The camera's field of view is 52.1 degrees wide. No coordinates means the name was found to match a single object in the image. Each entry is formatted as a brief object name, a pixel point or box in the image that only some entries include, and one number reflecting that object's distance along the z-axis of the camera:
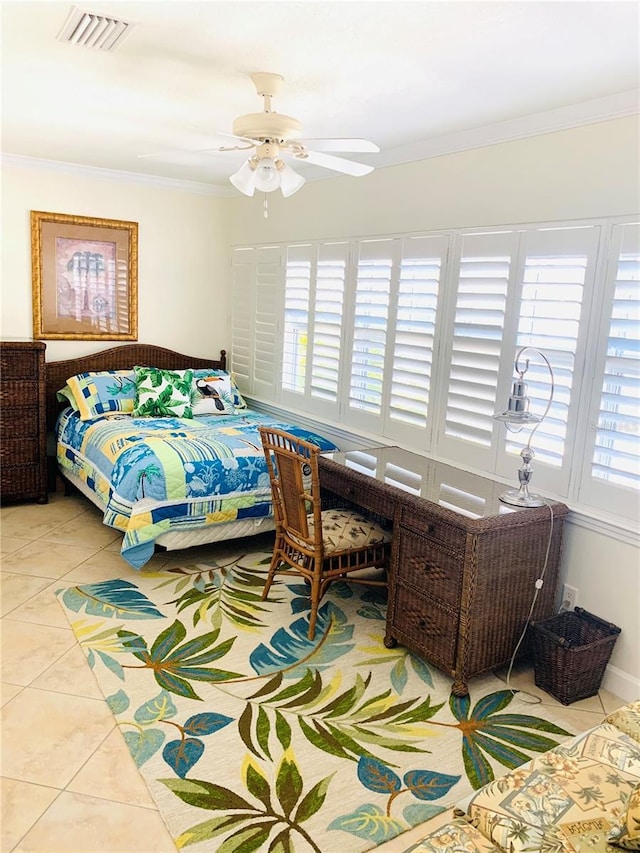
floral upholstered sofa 1.36
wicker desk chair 3.05
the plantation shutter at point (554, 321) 2.84
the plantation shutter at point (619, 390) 2.64
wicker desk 2.62
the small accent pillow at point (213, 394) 4.96
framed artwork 4.84
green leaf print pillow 4.79
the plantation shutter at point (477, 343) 3.19
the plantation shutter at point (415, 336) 3.57
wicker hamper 2.67
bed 3.59
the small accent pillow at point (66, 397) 4.79
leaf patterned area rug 2.07
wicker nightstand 4.43
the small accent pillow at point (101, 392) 4.68
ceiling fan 2.57
